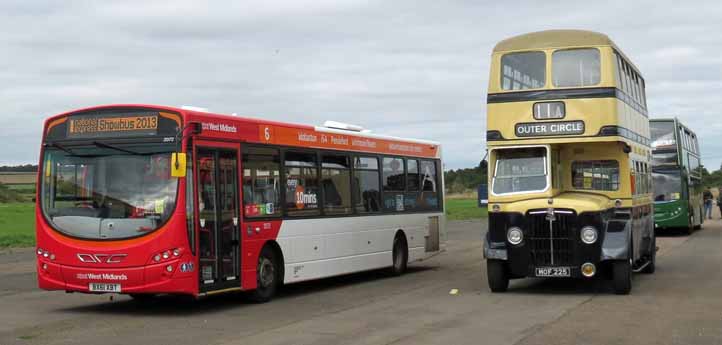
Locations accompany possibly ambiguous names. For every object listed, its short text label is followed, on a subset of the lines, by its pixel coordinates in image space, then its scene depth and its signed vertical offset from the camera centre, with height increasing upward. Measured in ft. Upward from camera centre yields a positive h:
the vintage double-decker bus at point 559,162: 54.08 +2.83
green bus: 121.08 +3.78
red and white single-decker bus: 45.80 +0.91
